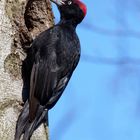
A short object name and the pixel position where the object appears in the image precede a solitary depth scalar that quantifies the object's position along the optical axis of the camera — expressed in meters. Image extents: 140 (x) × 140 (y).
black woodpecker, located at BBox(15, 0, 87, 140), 6.16
